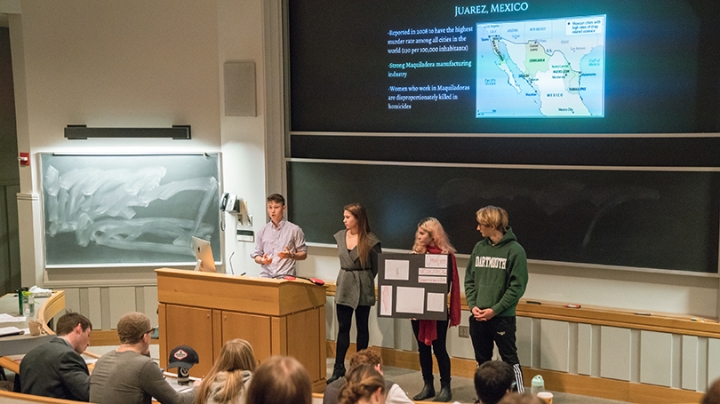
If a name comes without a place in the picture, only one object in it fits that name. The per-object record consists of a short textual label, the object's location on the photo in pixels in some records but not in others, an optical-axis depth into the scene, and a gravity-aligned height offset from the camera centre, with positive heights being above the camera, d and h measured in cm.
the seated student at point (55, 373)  459 -136
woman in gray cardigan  654 -119
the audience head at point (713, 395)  213 -70
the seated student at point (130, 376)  422 -127
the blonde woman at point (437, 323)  633 -152
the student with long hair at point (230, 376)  378 -116
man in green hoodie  586 -114
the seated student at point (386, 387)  391 -125
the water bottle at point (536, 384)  499 -159
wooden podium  613 -145
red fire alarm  834 -30
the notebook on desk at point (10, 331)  598 -147
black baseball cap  454 -126
